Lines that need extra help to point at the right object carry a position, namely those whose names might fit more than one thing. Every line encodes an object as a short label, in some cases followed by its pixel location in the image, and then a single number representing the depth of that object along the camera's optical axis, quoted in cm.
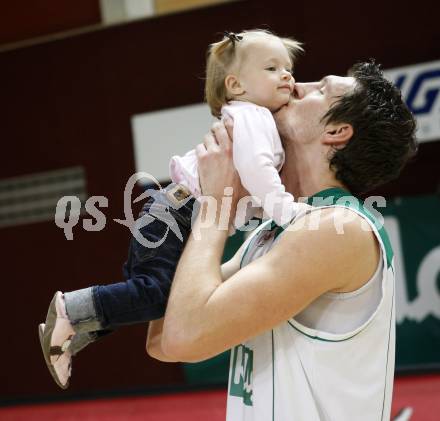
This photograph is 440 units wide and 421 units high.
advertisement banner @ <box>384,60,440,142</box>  559
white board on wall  595
